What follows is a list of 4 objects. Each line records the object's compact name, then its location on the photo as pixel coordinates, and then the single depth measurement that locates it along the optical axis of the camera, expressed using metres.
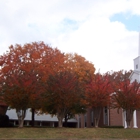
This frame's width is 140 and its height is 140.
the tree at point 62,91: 29.59
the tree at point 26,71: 28.94
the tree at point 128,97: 30.44
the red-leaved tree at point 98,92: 30.84
